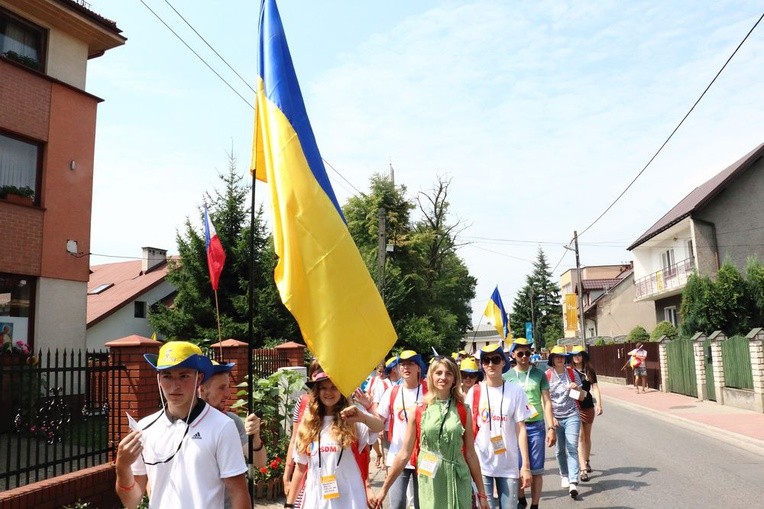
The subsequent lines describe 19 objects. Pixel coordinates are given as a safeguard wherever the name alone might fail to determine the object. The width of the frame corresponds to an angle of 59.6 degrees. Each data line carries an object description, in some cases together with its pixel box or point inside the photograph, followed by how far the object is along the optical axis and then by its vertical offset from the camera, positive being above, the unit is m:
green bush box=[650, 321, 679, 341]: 31.35 +0.77
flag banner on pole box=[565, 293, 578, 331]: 61.07 +3.60
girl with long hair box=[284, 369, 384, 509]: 4.07 -0.57
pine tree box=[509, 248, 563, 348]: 87.12 +6.28
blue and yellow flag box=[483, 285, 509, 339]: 19.95 +1.24
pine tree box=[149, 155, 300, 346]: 21.91 +2.47
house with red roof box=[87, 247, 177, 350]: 27.81 +2.94
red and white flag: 10.20 +1.66
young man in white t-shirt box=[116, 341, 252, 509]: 3.12 -0.41
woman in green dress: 4.84 -0.69
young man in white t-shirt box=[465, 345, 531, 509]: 6.01 -0.68
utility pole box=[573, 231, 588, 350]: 35.93 +3.14
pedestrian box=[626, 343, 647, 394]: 26.86 -0.63
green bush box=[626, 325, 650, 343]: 35.16 +0.68
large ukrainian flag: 3.86 +0.70
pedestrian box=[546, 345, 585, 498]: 8.61 -0.80
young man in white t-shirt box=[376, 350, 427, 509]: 6.70 -0.43
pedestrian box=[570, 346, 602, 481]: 9.37 -0.71
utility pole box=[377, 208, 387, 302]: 20.38 +3.13
